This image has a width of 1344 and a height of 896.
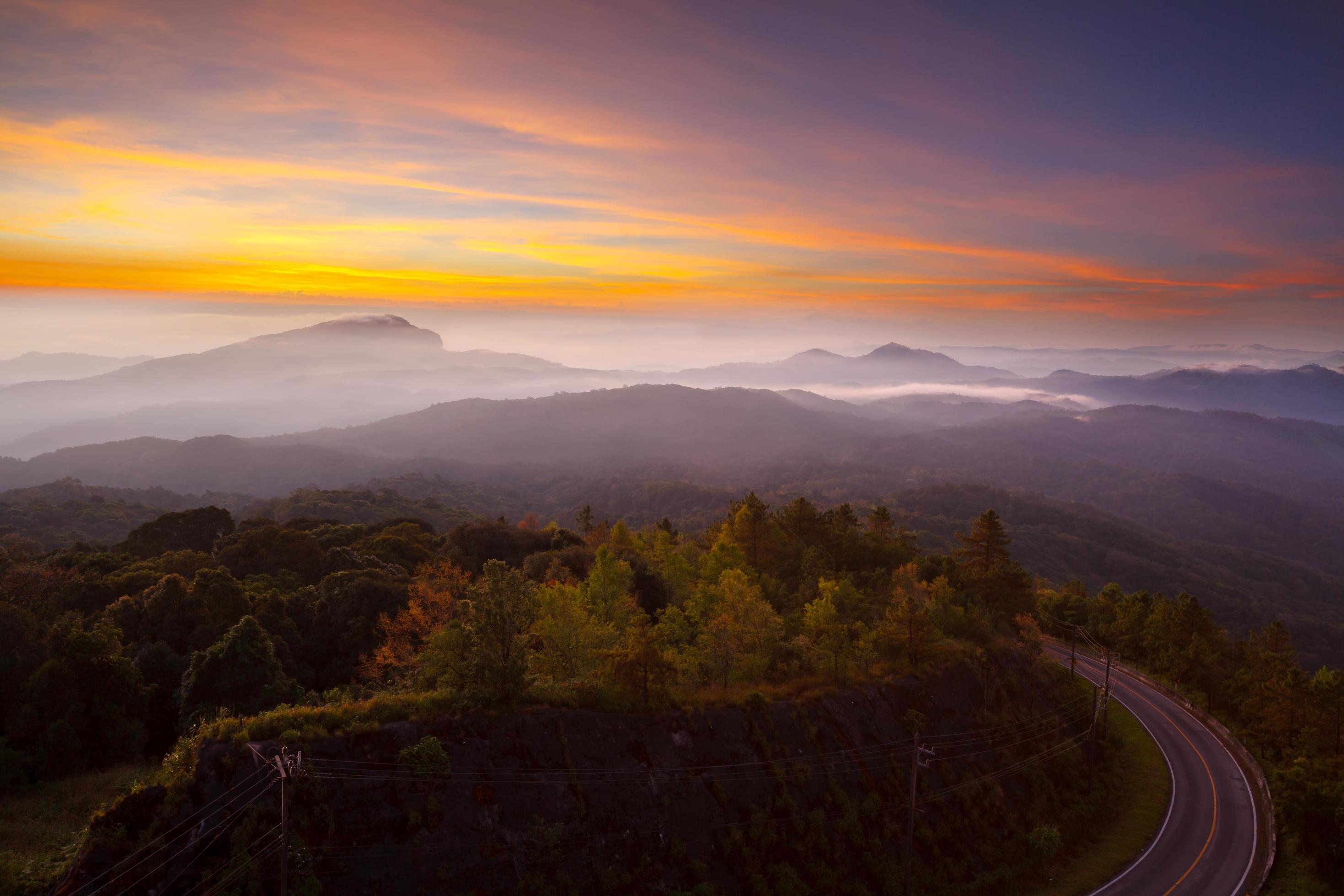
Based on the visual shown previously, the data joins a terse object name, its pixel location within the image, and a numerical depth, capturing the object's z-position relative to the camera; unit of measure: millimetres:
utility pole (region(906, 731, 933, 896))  28875
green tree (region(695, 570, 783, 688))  38875
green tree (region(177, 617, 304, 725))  31969
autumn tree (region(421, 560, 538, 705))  25969
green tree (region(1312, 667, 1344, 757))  42750
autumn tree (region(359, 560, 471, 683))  39375
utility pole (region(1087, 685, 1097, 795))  43344
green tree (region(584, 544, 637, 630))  45781
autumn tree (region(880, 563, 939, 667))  41656
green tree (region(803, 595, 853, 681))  39294
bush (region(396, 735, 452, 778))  22734
